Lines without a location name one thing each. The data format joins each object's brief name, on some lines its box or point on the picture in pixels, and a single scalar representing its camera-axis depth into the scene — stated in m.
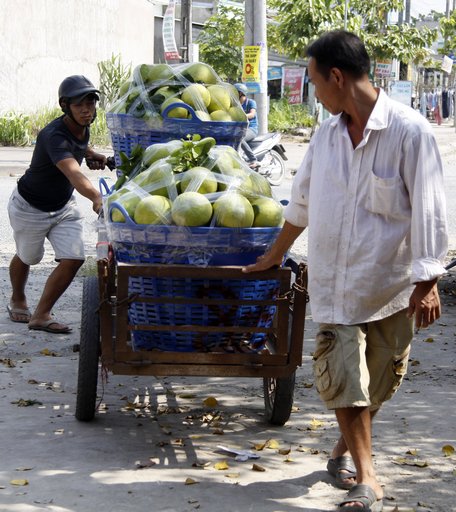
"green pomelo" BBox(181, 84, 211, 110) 5.71
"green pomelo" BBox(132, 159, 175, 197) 4.78
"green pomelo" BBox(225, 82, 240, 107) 5.97
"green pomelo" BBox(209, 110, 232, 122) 5.73
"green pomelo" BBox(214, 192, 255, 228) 4.58
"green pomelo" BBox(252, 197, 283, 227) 4.71
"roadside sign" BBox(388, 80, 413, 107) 37.88
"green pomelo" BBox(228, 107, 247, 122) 5.81
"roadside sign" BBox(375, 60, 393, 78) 35.89
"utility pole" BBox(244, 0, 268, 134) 14.65
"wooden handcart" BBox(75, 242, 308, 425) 4.50
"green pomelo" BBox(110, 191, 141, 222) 4.68
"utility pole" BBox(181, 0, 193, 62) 22.08
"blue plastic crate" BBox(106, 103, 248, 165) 5.61
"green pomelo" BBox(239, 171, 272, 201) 4.83
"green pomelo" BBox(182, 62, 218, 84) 5.96
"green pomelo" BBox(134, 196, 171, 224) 4.59
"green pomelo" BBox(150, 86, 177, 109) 5.75
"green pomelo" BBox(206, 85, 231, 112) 5.83
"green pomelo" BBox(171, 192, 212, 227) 4.55
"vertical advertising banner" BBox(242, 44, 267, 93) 14.93
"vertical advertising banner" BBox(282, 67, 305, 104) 34.97
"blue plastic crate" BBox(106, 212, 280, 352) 4.56
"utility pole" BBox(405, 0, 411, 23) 46.76
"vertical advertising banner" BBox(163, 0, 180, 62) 20.81
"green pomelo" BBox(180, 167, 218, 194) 4.73
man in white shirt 3.80
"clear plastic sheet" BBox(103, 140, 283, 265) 4.55
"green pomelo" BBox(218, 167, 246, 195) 4.82
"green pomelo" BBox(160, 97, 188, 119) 5.62
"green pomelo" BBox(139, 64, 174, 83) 5.95
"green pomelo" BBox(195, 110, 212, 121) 5.62
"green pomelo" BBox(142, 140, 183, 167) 5.15
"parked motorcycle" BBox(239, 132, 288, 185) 16.03
